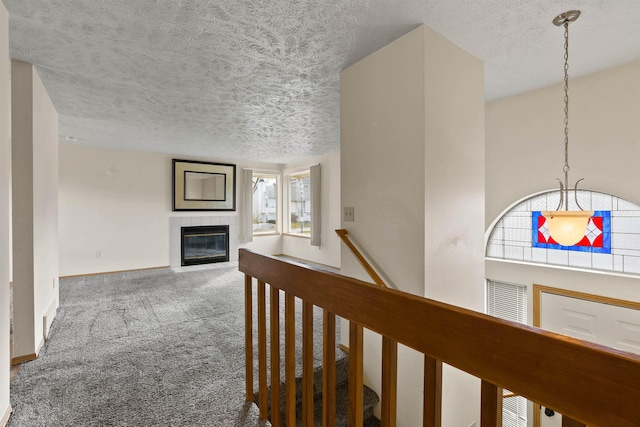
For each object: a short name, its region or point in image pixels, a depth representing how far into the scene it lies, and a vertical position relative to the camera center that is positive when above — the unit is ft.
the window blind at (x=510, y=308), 10.18 -3.40
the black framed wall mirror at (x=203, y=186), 19.47 +1.72
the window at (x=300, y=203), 22.76 +0.62
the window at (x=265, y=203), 23.67 +0.65
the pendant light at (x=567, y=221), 5.71 -0.19
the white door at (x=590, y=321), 7.84 -3.11
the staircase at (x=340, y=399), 6.66 -4.46
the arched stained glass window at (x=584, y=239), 8.19 -0.80
